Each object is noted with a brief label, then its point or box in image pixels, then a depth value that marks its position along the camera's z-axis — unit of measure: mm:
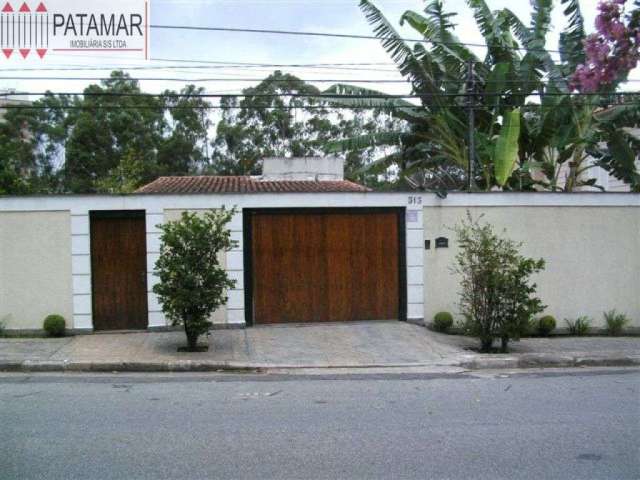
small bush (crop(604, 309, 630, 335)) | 13344
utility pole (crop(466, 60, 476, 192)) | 14141
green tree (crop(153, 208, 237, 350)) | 10477
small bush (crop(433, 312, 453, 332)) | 12797
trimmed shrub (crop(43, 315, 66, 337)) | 11875
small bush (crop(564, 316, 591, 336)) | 13336
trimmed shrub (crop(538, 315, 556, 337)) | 13055
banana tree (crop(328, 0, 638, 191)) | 15211
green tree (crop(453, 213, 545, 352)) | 10883
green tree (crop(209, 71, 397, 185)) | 38094
